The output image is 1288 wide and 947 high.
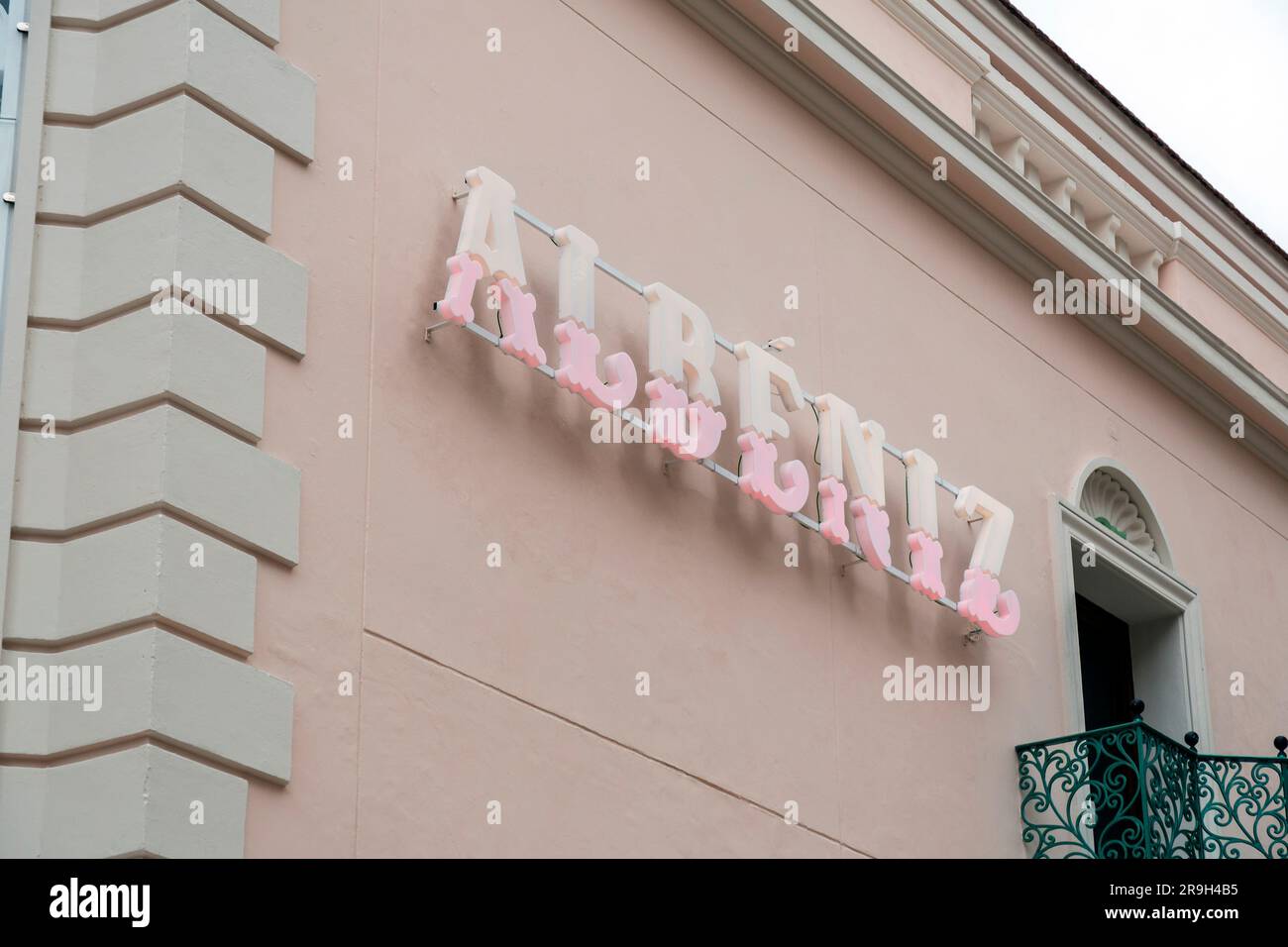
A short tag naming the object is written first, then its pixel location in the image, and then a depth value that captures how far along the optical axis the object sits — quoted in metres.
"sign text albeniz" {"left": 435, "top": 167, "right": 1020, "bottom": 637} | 10.87
